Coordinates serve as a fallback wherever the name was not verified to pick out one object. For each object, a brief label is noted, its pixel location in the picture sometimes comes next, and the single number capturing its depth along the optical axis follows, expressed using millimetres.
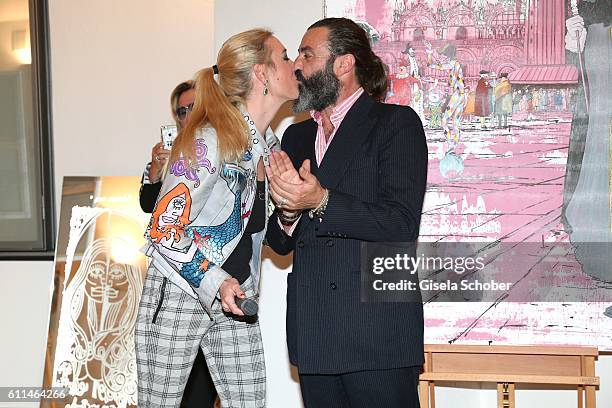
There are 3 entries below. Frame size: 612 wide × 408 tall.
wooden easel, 3123
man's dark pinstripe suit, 2244
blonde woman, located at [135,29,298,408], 2178
